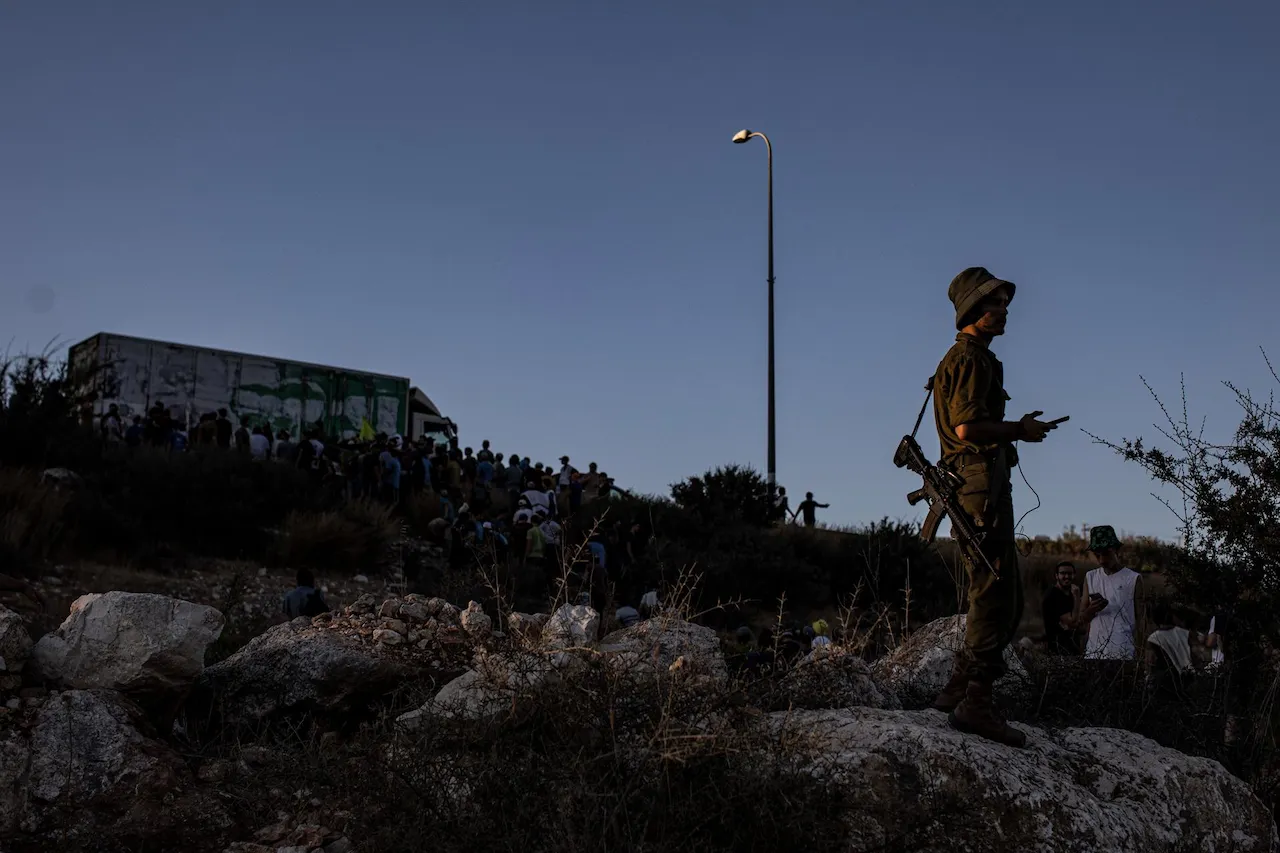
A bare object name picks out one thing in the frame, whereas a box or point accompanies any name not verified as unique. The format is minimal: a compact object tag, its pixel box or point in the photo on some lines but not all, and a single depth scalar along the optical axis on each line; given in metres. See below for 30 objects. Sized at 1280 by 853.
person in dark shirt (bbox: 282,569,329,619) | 10.05
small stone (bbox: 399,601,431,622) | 6.59
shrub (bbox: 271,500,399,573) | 17.73
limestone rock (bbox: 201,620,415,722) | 6.03
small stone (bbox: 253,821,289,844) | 4.48
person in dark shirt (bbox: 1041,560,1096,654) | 7.49
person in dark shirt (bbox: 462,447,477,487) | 23.62
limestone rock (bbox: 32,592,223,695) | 5.39
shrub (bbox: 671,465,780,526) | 25.39
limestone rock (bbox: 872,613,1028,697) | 6.31
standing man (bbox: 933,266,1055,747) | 4.55
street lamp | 25.20
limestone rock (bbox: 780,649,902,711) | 4.85
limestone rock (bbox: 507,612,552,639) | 4.40
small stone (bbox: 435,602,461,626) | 6.60
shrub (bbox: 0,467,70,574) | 14.35
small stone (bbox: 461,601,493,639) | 5.89
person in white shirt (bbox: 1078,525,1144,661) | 6.90
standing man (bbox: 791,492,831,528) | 26.50
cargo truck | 24.12
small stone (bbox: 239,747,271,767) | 5.18
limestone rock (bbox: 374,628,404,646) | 6.31
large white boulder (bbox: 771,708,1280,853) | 3.82
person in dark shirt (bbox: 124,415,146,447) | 20.55
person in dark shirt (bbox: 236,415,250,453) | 22.70
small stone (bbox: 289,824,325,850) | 4.36
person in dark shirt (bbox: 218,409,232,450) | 22.73
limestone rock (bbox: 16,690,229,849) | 4.62
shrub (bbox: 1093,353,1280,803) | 6.45
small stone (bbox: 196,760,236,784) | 5.03
